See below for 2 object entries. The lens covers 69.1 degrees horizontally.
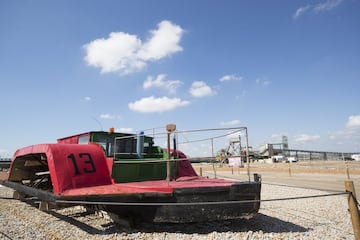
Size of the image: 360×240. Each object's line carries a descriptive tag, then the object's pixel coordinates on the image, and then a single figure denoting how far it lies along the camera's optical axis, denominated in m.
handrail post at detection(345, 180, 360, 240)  4.09
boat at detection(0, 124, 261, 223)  4.71
